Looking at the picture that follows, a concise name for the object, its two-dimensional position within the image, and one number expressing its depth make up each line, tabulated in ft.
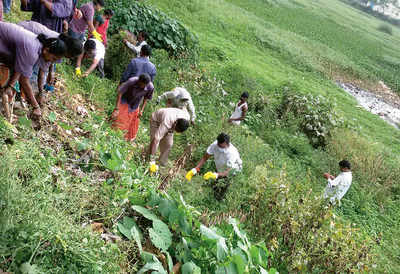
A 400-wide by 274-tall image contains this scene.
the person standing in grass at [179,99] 19.10
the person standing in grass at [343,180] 21.27
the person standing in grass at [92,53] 20.47
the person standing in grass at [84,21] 21.58
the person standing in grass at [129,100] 16.90
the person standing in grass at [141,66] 18.52
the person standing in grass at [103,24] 23.79
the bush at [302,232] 11.20
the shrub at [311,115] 34.78
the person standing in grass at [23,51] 10.38
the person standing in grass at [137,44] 24.86
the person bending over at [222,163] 16.44
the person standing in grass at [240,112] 27.35
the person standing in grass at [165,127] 15.99
